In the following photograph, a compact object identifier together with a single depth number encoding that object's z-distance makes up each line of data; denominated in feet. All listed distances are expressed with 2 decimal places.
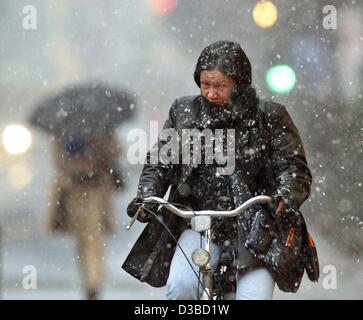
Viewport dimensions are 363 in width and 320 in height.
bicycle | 35.86
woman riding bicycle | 37.70
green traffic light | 58.59
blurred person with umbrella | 58.85
